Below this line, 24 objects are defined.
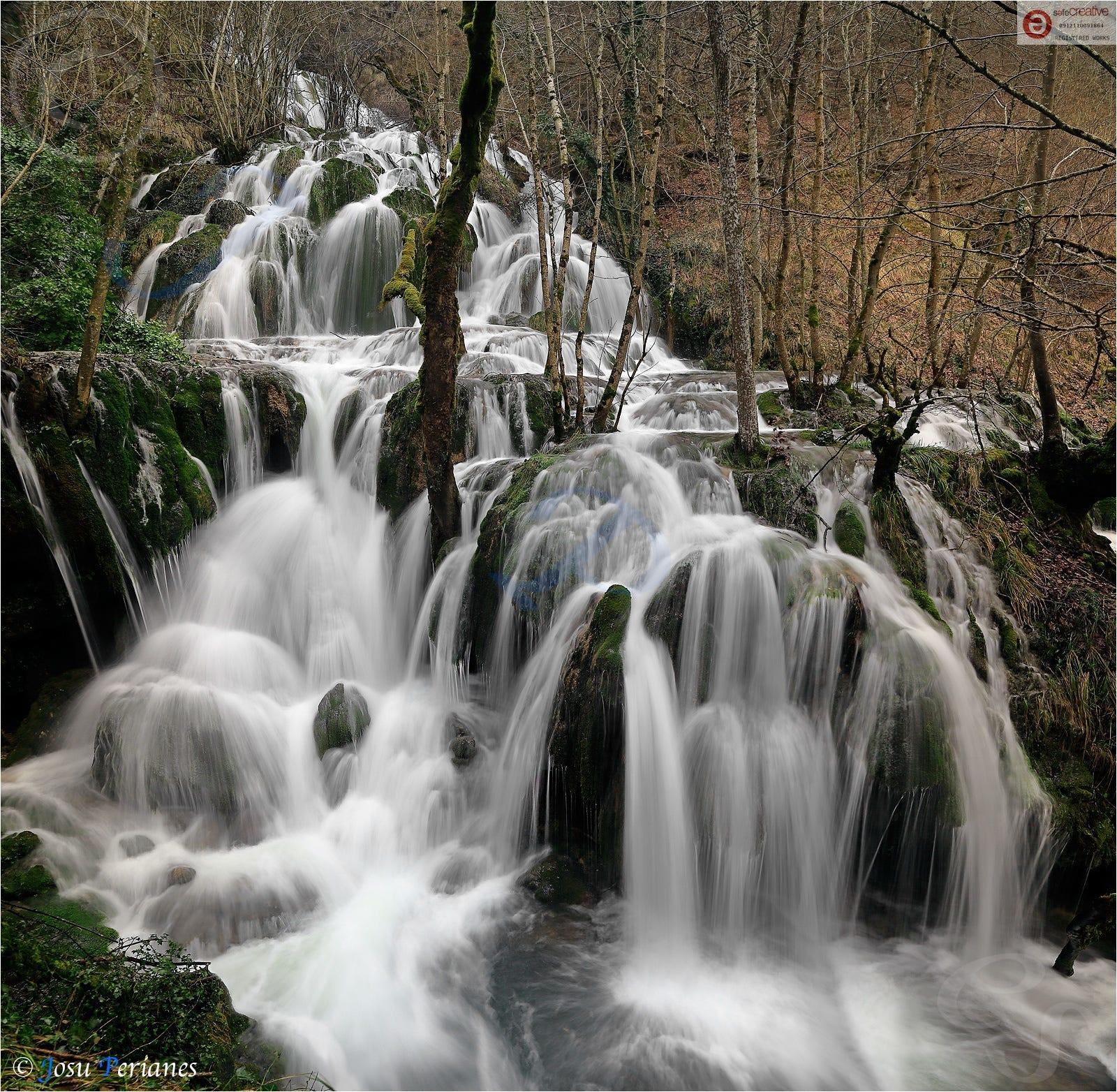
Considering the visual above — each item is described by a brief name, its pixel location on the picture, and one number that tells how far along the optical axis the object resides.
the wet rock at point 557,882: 5.26
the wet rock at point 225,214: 14.62
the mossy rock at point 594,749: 5.29
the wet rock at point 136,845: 5.31
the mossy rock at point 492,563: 6.60
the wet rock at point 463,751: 6.16
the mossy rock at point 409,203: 15.32
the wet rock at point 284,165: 16.28
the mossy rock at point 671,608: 5.62
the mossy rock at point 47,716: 6.13
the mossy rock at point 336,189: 15.20
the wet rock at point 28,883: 4.62
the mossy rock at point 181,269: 13.35
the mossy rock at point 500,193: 17.47
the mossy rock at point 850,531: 6.17
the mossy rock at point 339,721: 6.35
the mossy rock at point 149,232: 13.96
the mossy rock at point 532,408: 9.04
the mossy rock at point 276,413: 8.82
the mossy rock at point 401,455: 8.26
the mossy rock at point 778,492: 6.58
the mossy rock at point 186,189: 15.80
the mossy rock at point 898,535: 6.16
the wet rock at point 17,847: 4.90
